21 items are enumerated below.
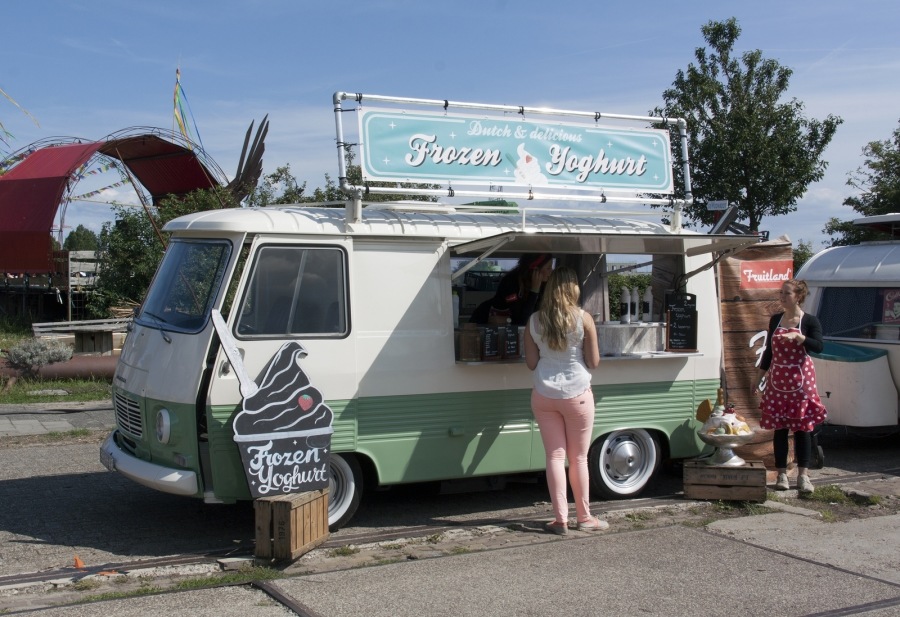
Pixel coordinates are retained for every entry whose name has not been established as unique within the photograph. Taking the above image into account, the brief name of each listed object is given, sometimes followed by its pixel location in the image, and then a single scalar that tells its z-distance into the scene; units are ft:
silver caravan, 31.30
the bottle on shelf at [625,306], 25.07
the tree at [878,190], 69.82
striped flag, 61.59
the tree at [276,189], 52.44
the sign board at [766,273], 27.89
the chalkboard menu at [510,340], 22.76
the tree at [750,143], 56.03
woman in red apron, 25.20
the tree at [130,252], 53.72
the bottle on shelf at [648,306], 26.40
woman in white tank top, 21.26
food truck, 20.08
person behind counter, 24.52
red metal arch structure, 60.34
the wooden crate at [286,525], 18.66
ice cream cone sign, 19.70
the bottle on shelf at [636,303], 25.69
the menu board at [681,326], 25.04
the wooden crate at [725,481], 24.26
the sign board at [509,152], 22.30
